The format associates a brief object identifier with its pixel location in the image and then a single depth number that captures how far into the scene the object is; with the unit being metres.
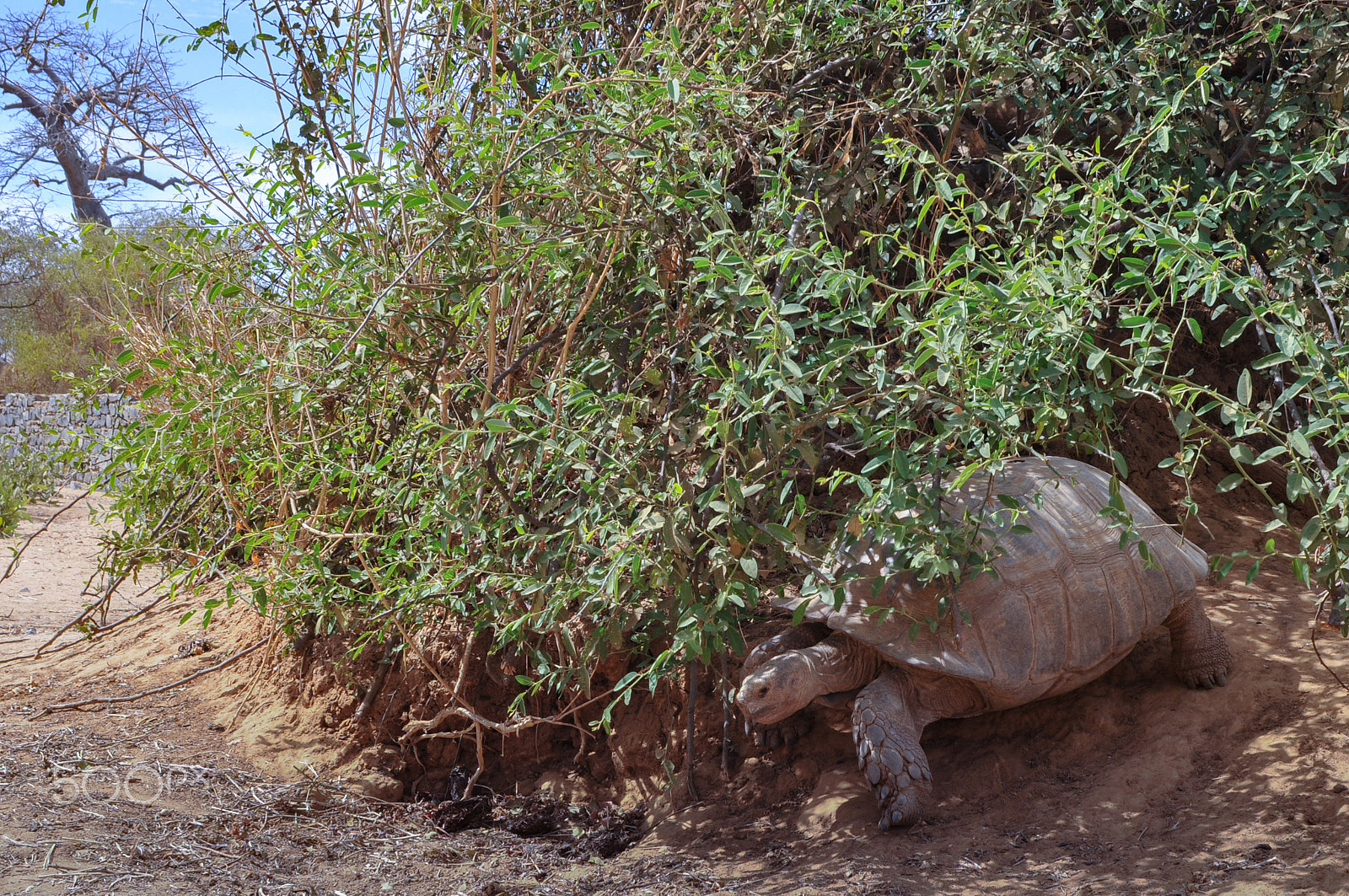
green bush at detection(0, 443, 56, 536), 8.75
